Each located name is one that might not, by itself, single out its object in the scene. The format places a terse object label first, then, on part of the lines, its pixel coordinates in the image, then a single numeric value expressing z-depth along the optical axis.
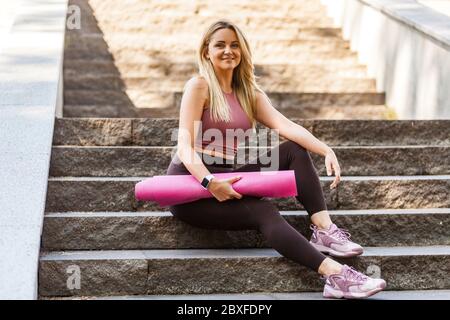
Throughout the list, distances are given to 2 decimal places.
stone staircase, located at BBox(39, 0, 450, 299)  4.77
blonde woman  4.67
